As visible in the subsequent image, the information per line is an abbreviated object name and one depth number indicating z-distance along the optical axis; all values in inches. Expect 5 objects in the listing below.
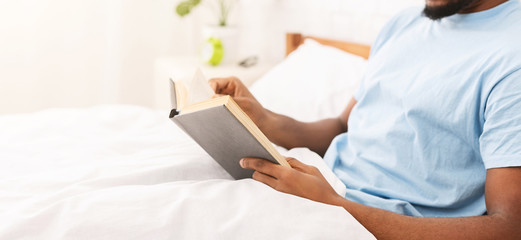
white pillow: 56.6
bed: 27.3
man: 29.6
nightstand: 83.2
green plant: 90.5
